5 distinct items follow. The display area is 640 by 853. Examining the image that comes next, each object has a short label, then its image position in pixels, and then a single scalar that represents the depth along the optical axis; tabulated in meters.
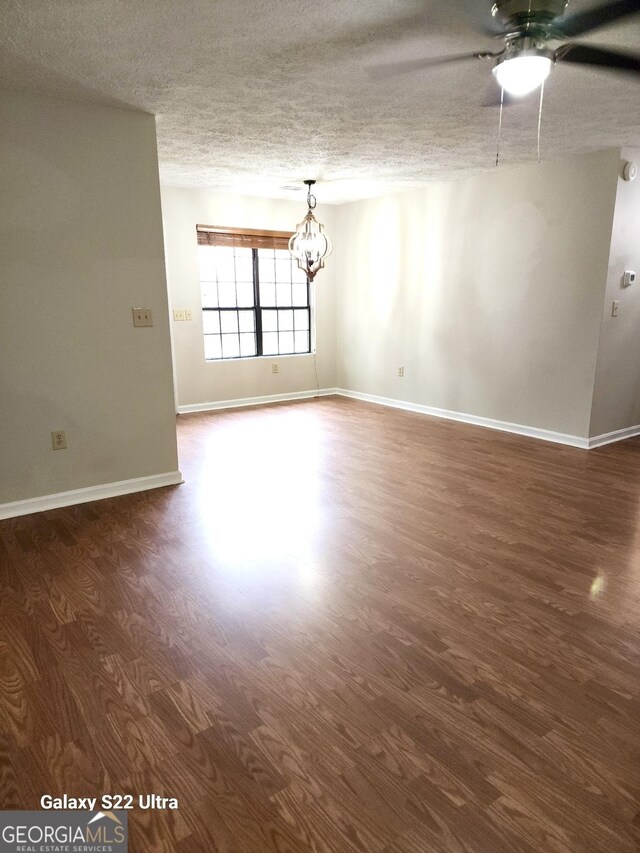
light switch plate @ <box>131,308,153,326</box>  3.46
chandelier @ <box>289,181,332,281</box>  6.05
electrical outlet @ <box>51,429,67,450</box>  3.29
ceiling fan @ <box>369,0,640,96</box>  1.94
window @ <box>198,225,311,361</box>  6.11
